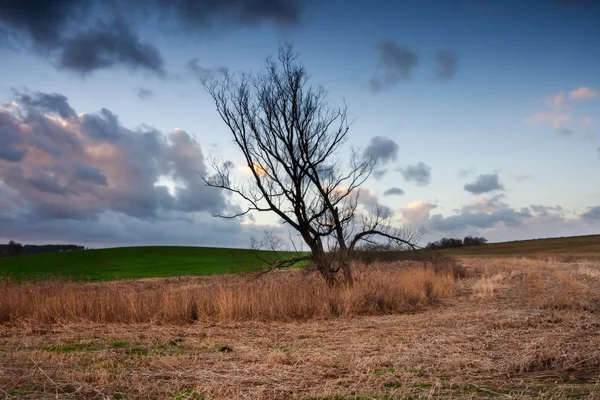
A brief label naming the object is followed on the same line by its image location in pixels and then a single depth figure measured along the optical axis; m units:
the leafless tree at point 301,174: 18.09
